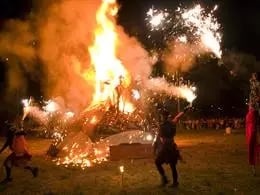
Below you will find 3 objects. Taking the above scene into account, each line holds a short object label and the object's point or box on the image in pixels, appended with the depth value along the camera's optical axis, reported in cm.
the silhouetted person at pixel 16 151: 1480
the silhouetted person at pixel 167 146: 1282
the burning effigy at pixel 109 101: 2156
